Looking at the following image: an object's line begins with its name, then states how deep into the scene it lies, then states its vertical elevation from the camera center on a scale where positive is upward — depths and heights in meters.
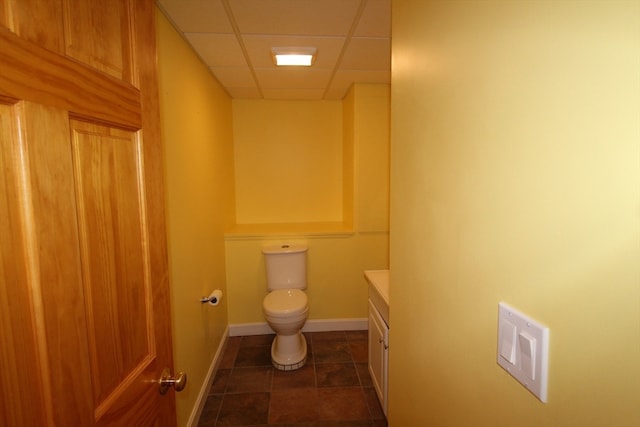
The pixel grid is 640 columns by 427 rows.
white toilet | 2.30 -0.90
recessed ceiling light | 1.90 +0.90
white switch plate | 0.50 -0.29
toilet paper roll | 1.83 -0.66
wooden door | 0.48 -0.05
